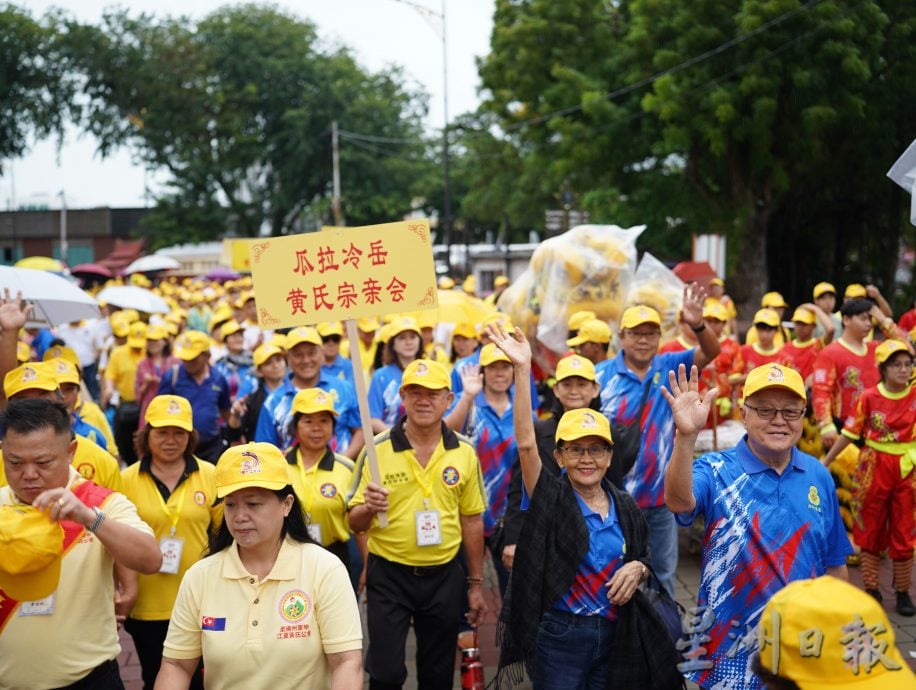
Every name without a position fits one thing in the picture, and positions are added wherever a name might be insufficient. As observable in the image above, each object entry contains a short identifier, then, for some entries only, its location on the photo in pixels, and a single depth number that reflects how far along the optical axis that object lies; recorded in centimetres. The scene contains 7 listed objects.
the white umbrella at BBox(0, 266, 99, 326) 657
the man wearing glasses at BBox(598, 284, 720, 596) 597
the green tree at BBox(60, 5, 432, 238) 4369
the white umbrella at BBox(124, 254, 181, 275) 2833
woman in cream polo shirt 320
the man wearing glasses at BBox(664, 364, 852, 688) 369
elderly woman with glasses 412
